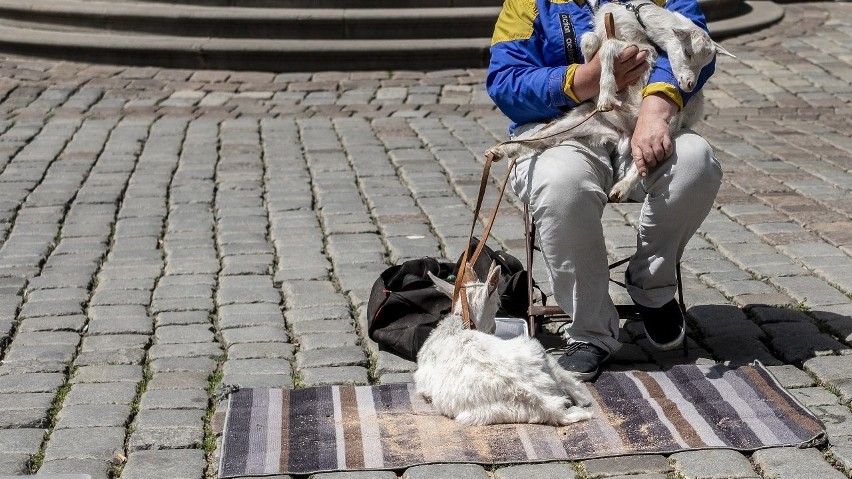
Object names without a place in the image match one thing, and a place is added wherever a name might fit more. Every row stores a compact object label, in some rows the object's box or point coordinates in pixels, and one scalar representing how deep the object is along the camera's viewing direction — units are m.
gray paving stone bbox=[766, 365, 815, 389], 3.89
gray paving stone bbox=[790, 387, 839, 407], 3.73
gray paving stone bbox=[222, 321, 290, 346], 4.42
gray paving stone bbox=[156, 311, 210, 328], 4.61
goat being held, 3.93
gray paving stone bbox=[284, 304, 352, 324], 4.68
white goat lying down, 3.46
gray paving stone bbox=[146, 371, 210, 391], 3.96
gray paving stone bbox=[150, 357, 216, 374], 4.12
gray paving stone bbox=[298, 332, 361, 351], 4.36
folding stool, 4.18
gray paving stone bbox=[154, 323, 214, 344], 4.42
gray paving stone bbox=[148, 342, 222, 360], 4.27
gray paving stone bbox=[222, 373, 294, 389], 3.96
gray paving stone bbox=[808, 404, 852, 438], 3.48
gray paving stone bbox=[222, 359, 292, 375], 4.09
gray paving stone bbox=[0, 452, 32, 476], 3.33
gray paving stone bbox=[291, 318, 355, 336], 4.52
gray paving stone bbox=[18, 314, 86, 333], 4.54
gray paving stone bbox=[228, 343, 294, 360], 4.25
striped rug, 3.33
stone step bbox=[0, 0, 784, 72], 9.91
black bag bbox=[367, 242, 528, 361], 4.22
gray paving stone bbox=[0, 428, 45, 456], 3.46
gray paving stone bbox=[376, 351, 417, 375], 4.12
